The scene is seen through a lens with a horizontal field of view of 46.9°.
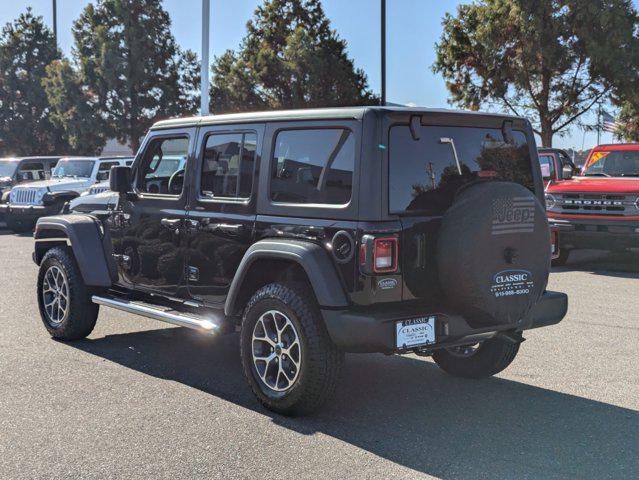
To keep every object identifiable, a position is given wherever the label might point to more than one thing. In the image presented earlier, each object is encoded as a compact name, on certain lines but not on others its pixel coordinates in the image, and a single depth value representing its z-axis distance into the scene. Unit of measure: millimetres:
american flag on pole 22936
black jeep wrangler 4207
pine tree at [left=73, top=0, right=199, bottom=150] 31828
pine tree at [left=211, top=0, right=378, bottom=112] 28531
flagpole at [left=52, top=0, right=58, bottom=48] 36938
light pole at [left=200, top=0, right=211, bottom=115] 17797
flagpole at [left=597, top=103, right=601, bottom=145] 22656
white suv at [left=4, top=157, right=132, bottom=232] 17094
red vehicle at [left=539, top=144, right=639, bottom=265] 11086
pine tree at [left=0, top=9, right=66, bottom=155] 38031
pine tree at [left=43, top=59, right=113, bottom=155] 32344
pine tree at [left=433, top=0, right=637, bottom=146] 20484
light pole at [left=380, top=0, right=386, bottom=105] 19750
